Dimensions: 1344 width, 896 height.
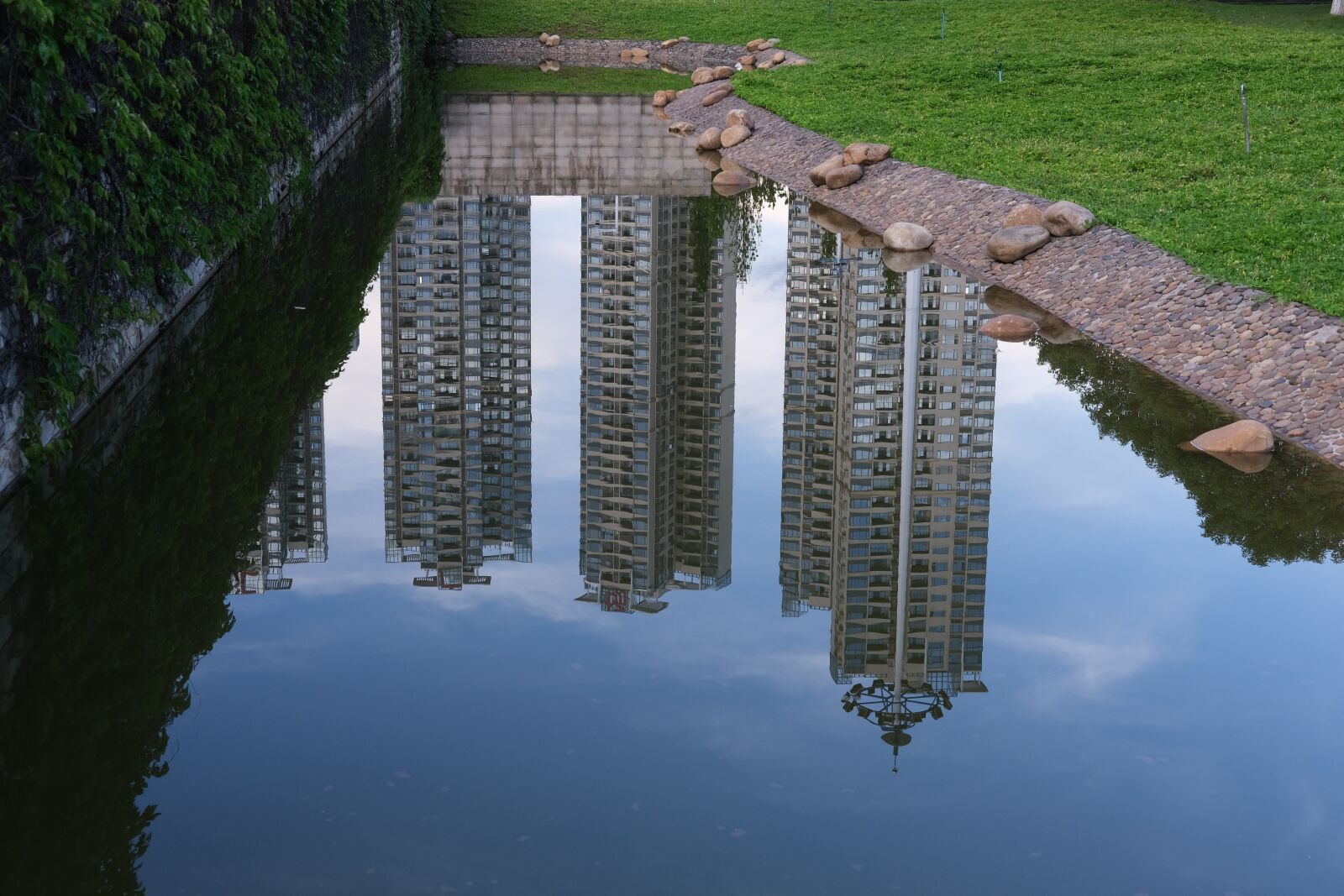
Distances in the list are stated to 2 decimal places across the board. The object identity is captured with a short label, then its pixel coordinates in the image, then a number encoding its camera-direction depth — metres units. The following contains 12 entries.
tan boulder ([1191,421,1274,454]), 11.43
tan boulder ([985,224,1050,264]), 17.39
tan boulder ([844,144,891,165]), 23.78
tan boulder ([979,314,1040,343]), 15.01
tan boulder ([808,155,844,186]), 23.98
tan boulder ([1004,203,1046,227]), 17.88
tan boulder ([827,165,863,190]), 23.48
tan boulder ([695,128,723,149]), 29.78
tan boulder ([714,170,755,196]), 24.61
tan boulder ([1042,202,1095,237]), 17.36
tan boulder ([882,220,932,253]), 19.17
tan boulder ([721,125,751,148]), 29.78
